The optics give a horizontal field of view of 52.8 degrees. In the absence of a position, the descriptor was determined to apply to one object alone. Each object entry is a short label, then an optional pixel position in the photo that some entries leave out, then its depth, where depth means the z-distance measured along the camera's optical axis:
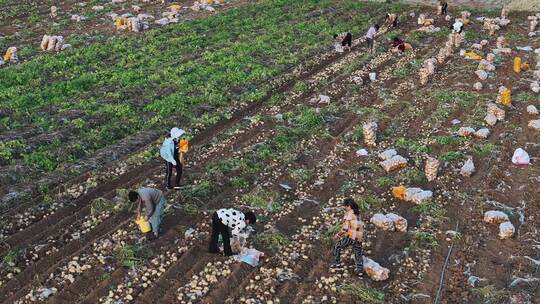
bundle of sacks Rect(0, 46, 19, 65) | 21.89
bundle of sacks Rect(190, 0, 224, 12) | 29.94
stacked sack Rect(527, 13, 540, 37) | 25.71
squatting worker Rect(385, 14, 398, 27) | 26.97
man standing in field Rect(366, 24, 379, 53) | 23.11
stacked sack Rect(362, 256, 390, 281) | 10.38
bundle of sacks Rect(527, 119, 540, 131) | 16.41
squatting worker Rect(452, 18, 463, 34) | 24.77
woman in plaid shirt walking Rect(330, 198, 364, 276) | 10.04
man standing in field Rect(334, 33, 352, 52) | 23.32
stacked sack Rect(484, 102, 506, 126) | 16.73
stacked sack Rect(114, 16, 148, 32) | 25.70
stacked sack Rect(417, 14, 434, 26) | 27.54
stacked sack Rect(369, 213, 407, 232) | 11.84
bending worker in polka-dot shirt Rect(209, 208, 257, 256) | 10.72
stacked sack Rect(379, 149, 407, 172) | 14.27
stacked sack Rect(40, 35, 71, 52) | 23.22
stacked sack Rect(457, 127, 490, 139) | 15.92
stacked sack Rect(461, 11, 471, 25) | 27.67
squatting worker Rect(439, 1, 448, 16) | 29.39
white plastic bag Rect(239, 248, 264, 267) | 10.75
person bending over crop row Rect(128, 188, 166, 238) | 10.94
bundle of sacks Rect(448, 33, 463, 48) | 24.12
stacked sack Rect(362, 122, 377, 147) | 15.61
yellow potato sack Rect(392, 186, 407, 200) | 13.07
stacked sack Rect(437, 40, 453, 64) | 22.25
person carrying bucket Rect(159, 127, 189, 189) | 12.66
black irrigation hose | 10.02
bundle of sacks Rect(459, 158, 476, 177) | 13.98
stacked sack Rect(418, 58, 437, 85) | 20.22
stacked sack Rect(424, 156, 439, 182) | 13.81
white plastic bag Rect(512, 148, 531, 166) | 14.63
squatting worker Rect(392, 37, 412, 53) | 23.41
